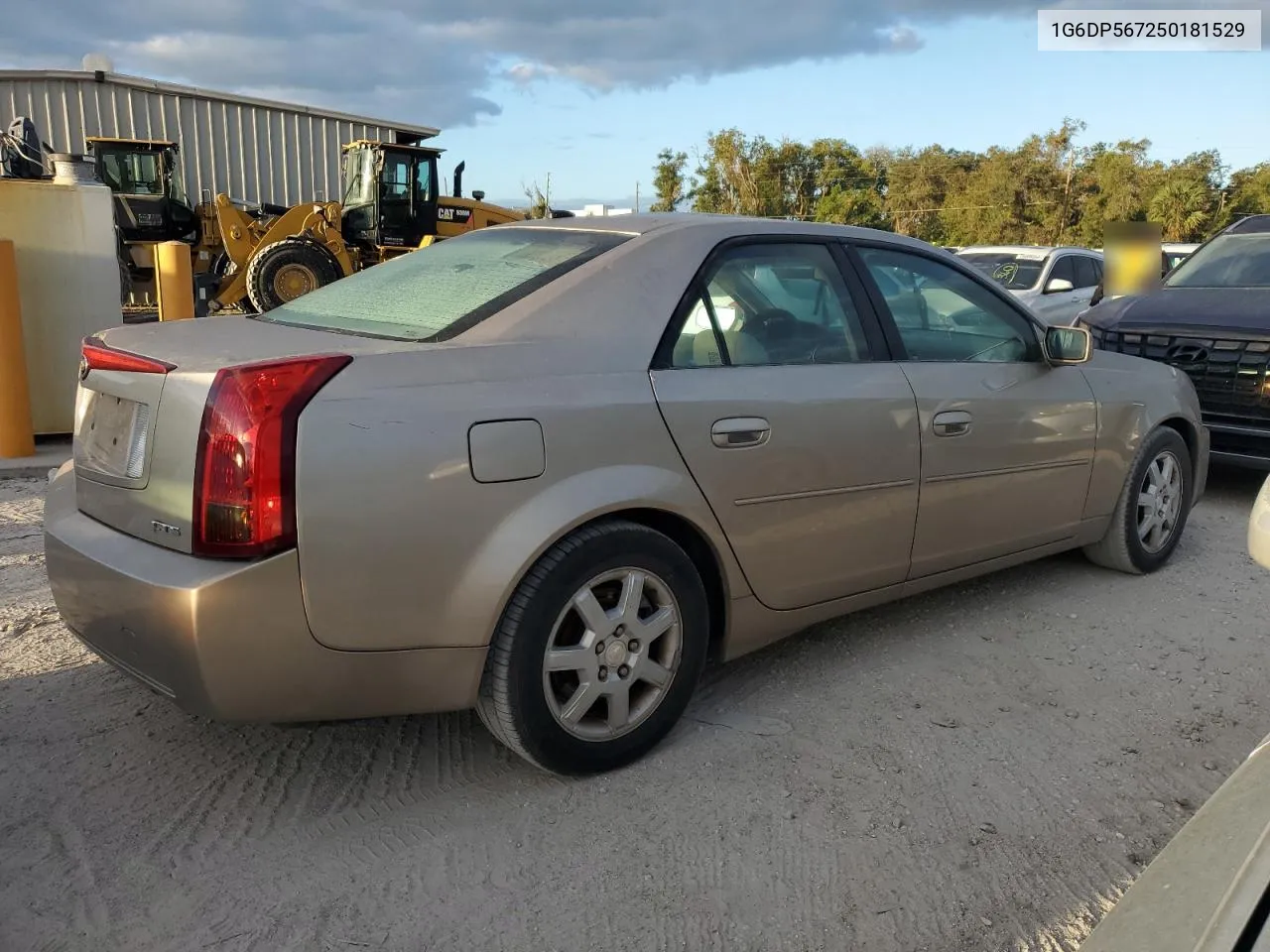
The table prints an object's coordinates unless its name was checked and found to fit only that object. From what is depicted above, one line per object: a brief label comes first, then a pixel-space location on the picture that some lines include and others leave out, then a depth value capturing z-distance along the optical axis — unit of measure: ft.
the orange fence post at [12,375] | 20.61
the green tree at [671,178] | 134.00
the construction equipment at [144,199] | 54.54
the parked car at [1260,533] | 6.73
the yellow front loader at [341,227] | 50.06
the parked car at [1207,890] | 3.85
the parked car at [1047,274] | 36.88
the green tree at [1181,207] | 100.22
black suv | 19.44
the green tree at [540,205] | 91.97
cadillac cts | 7.68
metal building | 88.99
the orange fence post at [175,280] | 26.20
